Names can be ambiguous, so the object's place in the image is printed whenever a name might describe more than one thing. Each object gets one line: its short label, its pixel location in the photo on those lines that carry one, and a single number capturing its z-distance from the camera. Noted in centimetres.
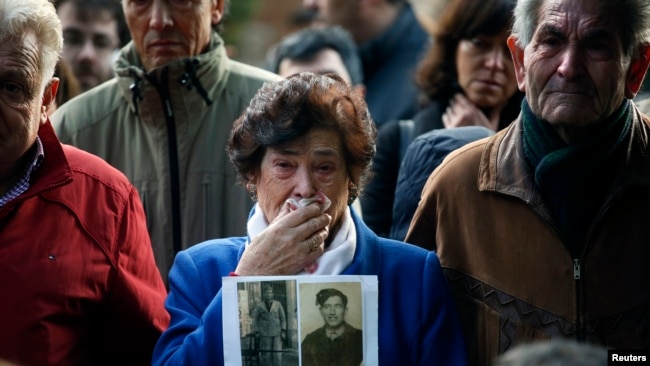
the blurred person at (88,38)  1303
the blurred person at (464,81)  1073
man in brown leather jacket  780
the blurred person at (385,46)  1402
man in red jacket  757
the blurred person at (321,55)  1348
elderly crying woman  742
